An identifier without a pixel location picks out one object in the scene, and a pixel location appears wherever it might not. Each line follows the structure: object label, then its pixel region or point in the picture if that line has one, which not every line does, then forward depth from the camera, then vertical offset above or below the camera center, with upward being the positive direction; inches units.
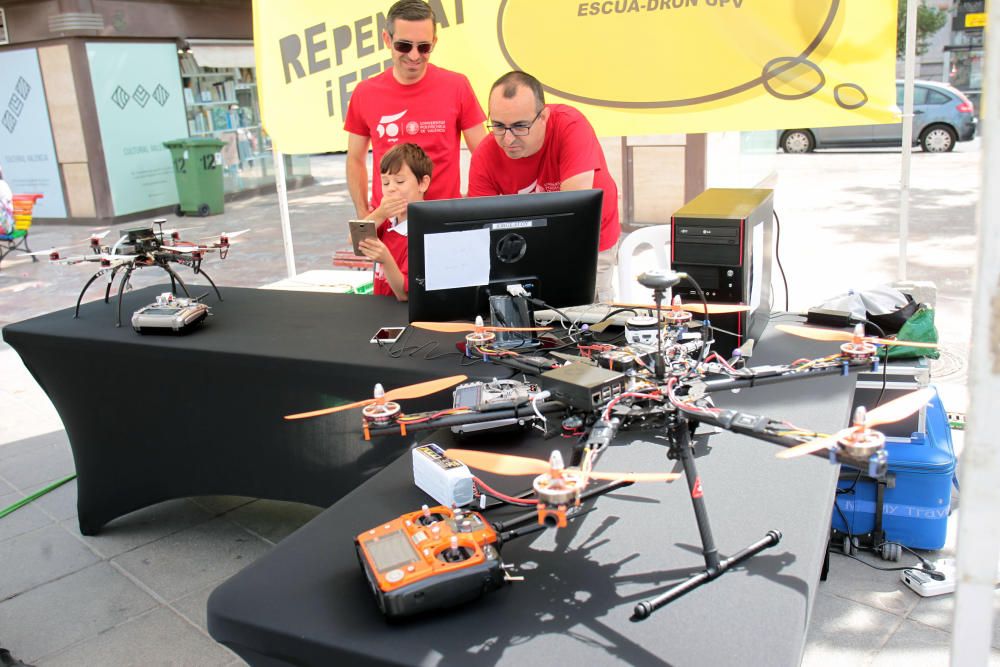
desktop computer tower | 93.0 -14.3
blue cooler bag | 109.3 -50.2
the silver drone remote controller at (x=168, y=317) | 112.2 -21.0
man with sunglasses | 137.2 +5.8
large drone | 43.8 -17.9
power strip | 102.7 -58.0
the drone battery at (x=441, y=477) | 61.6 -25.1
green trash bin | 440.1 -6.4
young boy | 121.6 -5.9
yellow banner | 157.5 +16.9
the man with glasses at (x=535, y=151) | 107.6 -1.6
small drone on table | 119.6 -12.8
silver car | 512.4 -5.9
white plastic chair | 140.6 -19.9
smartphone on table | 102.4 -23.2
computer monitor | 91.3 -12.0
